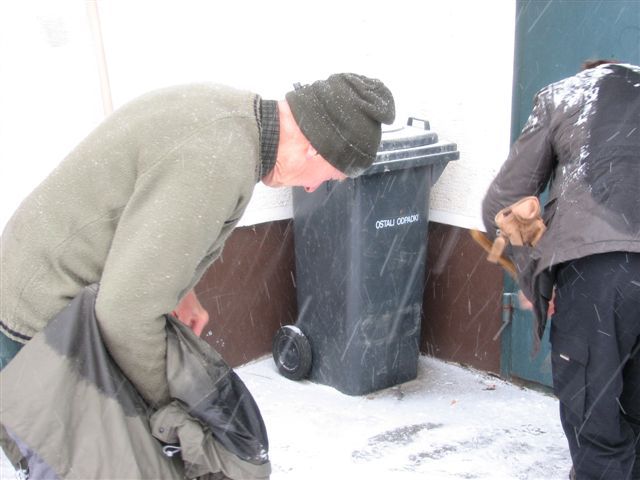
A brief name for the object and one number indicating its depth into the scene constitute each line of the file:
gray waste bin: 4.05
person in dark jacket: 2.63
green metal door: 3.70
